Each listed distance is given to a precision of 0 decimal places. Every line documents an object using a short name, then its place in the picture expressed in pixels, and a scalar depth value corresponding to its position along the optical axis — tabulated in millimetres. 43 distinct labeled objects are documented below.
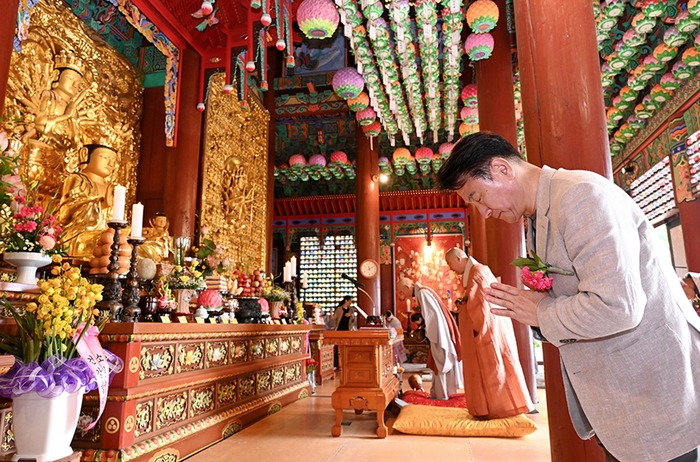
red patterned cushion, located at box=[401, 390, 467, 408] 4114
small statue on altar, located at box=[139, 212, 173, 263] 4605
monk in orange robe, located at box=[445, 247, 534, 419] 3338
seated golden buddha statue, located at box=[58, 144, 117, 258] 4621
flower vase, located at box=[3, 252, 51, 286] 2172
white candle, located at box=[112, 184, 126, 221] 2494
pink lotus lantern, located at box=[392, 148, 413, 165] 9555
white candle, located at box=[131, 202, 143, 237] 2603
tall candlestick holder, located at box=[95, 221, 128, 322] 2484
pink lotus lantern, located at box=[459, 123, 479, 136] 7853
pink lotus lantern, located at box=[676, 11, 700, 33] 5215
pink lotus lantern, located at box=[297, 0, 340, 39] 4566
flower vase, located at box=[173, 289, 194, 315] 3227
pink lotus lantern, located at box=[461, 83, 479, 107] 6973
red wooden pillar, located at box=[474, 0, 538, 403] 4762
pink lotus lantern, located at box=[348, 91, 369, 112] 6988
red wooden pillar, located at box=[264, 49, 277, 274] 8484
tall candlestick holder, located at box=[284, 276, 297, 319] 5286
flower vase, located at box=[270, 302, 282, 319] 4871
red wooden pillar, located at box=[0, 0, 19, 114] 2693
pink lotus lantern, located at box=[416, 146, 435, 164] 9812
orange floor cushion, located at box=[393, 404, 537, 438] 3137
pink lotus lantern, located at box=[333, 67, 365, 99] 6203
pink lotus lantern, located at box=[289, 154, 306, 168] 10547
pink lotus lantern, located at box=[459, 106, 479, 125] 7488
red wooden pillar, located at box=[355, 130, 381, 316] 9094
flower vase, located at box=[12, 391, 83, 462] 1648
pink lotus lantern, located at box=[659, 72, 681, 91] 6578
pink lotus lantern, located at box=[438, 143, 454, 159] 9555
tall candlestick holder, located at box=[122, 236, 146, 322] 2510
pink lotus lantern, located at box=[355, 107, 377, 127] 7266
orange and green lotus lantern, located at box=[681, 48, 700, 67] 5777
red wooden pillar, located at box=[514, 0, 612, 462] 1756
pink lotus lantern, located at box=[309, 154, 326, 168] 10633
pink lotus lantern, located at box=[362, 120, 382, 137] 7887
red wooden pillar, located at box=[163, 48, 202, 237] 5688
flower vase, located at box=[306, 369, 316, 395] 5221
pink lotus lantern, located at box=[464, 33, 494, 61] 5219
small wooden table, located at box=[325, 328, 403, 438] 3275
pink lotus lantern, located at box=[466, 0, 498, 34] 4852
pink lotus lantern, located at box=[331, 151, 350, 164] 10367
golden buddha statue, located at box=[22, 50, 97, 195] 4664
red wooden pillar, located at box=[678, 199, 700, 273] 6508
